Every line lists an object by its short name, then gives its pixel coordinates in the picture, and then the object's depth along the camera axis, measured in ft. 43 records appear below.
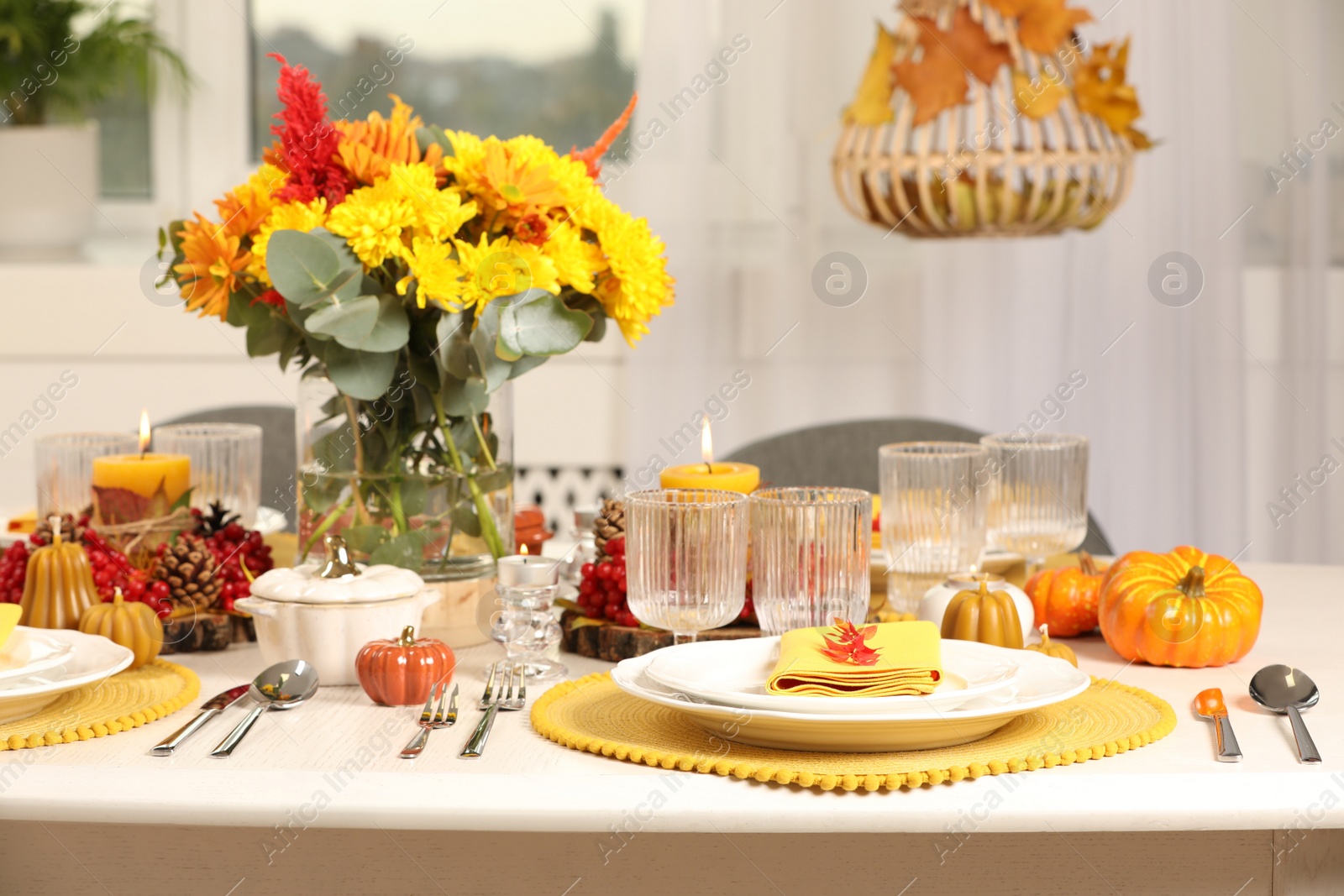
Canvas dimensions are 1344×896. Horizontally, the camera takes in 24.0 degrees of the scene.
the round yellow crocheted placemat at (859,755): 5.89
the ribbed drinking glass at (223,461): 7.46
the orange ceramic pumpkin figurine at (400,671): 6.36
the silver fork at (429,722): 6.06
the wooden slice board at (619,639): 6.72
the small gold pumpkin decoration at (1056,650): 6.55
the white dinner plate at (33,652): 6.26
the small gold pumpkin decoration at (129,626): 6.57
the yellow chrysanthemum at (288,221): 6.59
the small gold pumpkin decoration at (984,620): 6.53
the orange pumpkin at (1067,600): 6.88
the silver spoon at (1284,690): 6.27
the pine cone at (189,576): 6.91
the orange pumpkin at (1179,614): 6.60
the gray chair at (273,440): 9.22
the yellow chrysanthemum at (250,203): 6.69
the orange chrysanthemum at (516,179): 6.61
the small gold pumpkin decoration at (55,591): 6.64
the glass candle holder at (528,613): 6.51
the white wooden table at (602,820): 5.83
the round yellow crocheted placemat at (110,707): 6.11
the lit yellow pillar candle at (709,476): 6.82
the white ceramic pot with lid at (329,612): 6.48
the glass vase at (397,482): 6.80
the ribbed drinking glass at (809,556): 6.40
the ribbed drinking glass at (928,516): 6.91
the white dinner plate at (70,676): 6.15
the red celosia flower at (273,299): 6.64
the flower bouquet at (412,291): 6.56
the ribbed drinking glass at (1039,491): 7.14
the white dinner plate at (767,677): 5.94
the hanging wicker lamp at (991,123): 9.61
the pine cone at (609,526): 6.95
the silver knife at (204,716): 6.06
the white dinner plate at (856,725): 5.92
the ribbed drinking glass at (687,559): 6.38
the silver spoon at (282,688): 6.35
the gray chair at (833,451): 9.13
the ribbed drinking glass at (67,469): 7.34
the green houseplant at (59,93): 12.11
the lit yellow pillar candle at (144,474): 7.14
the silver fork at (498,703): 6.07
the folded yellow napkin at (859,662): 6.00
